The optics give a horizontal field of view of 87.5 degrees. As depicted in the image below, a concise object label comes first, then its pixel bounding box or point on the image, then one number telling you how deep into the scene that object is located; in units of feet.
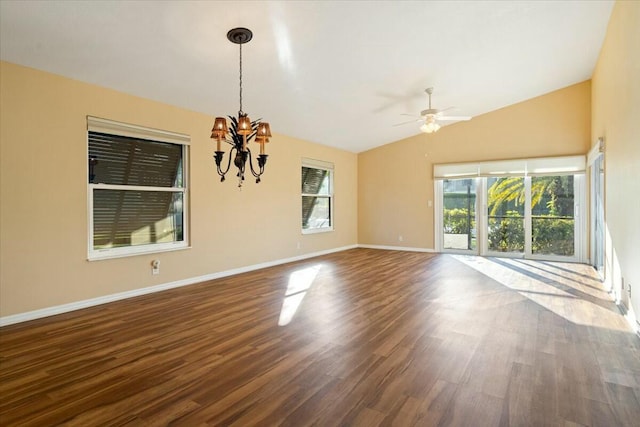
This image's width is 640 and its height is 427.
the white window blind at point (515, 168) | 21.56
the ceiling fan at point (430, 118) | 17.34
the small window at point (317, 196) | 24.35
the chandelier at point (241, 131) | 9.72
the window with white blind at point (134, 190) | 13.10
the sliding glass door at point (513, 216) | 21.86
